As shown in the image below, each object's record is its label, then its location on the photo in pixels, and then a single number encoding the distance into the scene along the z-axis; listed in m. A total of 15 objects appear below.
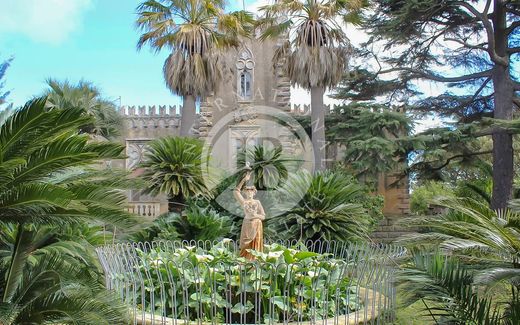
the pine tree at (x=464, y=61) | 14.30
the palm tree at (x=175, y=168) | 9.20
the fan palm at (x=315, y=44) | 14.72
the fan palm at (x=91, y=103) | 13.48
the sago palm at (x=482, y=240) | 3.97
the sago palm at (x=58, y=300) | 4.19
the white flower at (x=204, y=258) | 6.05
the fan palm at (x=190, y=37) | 15.51
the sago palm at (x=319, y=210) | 9.03
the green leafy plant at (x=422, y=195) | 20.88
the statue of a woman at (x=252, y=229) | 6.70
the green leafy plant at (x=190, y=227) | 9.01
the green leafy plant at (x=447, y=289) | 3.95
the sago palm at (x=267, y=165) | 9.77
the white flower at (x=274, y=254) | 6.26
